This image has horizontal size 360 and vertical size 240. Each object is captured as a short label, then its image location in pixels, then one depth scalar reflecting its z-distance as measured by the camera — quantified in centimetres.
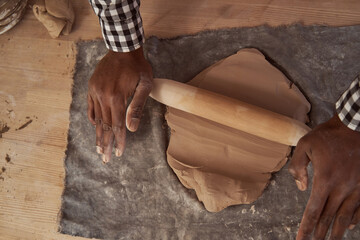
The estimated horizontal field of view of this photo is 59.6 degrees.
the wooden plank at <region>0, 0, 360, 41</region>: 139
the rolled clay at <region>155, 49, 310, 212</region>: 121
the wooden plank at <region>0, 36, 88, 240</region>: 143
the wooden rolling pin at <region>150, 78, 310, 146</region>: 112
